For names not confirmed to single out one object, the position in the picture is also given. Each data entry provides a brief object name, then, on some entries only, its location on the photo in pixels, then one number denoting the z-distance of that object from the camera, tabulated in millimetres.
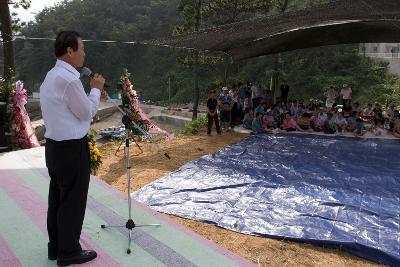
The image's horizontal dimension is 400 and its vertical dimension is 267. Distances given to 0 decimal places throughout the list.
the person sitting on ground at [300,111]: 10369
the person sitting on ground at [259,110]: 9953
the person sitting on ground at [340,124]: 9602
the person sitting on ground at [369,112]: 10836
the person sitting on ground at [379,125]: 9406
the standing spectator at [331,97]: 13046
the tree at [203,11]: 16312
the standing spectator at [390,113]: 9870
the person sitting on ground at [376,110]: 10156
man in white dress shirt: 2092
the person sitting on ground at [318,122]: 9727
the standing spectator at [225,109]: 10164
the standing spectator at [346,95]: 12647
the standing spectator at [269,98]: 12180
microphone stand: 2830
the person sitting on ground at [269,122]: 9906
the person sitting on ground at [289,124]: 9844
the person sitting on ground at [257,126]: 9703
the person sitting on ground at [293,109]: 10250
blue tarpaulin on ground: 3922
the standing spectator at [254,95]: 12039
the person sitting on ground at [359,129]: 9328
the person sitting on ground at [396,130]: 9164
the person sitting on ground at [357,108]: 10500
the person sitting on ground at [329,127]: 9594
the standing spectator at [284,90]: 13648
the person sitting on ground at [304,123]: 9907
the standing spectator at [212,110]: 9626
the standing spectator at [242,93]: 11792
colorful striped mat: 2596
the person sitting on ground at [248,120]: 10287
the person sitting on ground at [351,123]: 9578
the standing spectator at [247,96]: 12023
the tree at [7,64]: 5953
